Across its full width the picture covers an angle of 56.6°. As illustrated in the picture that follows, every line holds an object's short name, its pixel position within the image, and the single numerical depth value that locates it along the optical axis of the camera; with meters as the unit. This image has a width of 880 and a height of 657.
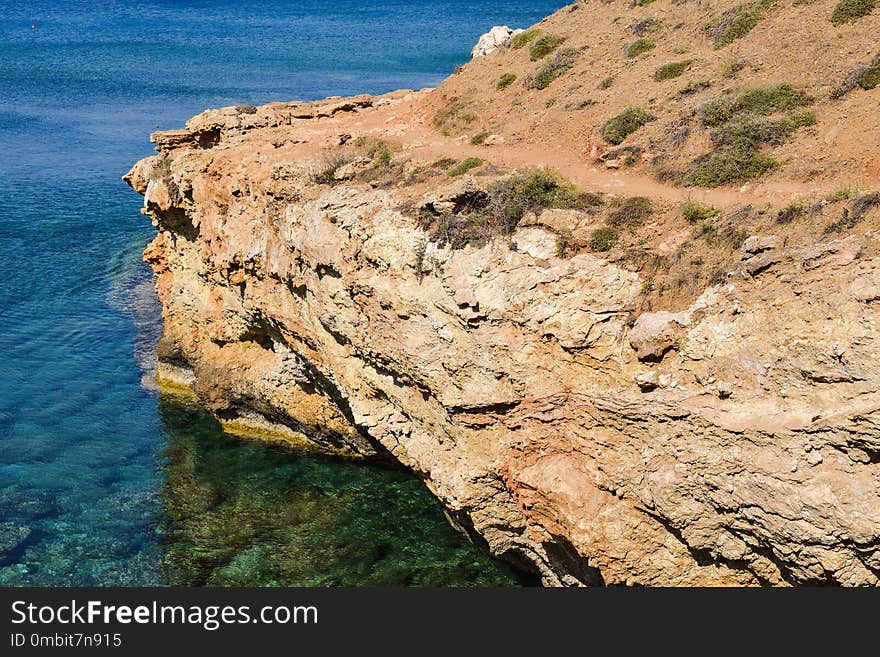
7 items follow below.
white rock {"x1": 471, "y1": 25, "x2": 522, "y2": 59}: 54.81
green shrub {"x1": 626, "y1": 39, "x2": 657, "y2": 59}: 25.88
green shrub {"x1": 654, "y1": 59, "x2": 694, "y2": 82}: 23.69
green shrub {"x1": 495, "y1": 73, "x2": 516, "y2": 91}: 27.64
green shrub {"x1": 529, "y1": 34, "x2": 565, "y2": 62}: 28.91
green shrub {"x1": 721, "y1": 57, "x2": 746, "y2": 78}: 22.48
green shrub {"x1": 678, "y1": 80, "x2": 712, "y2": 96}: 22.38
